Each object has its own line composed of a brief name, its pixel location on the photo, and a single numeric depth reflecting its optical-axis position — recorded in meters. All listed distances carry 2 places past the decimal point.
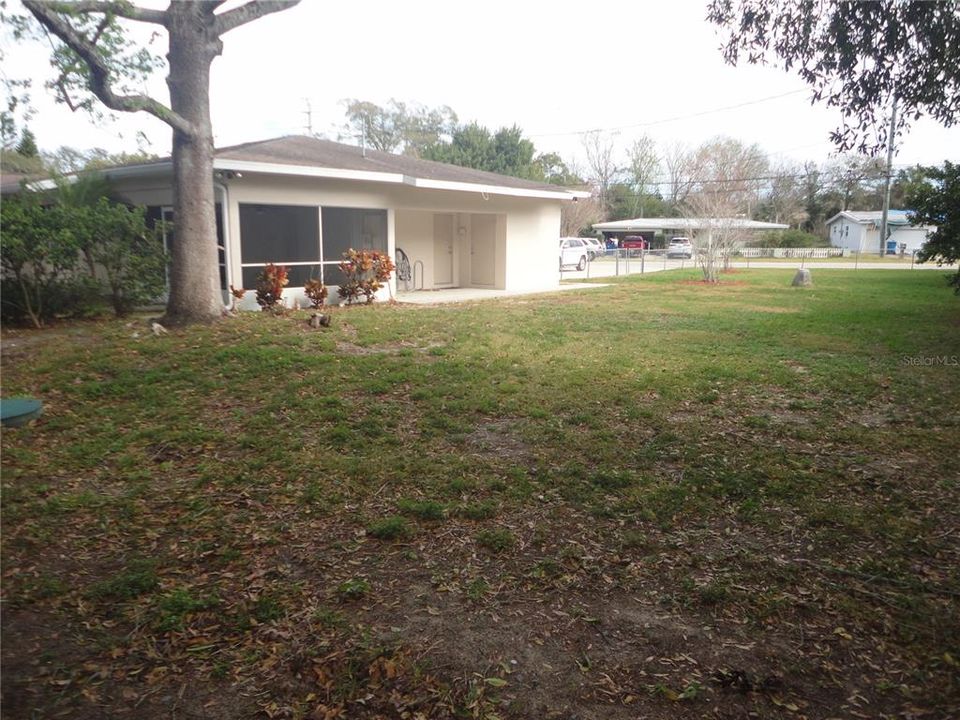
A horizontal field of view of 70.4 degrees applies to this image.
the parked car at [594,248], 45.84
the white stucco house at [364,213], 13.34
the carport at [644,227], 51.19
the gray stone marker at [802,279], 21.09
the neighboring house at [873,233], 51.88
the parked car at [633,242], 53.33
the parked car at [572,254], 33.06
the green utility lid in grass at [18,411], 5.70
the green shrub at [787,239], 50.66
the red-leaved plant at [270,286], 13.15
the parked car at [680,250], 46.66
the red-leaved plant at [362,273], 14.70
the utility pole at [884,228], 41.86
